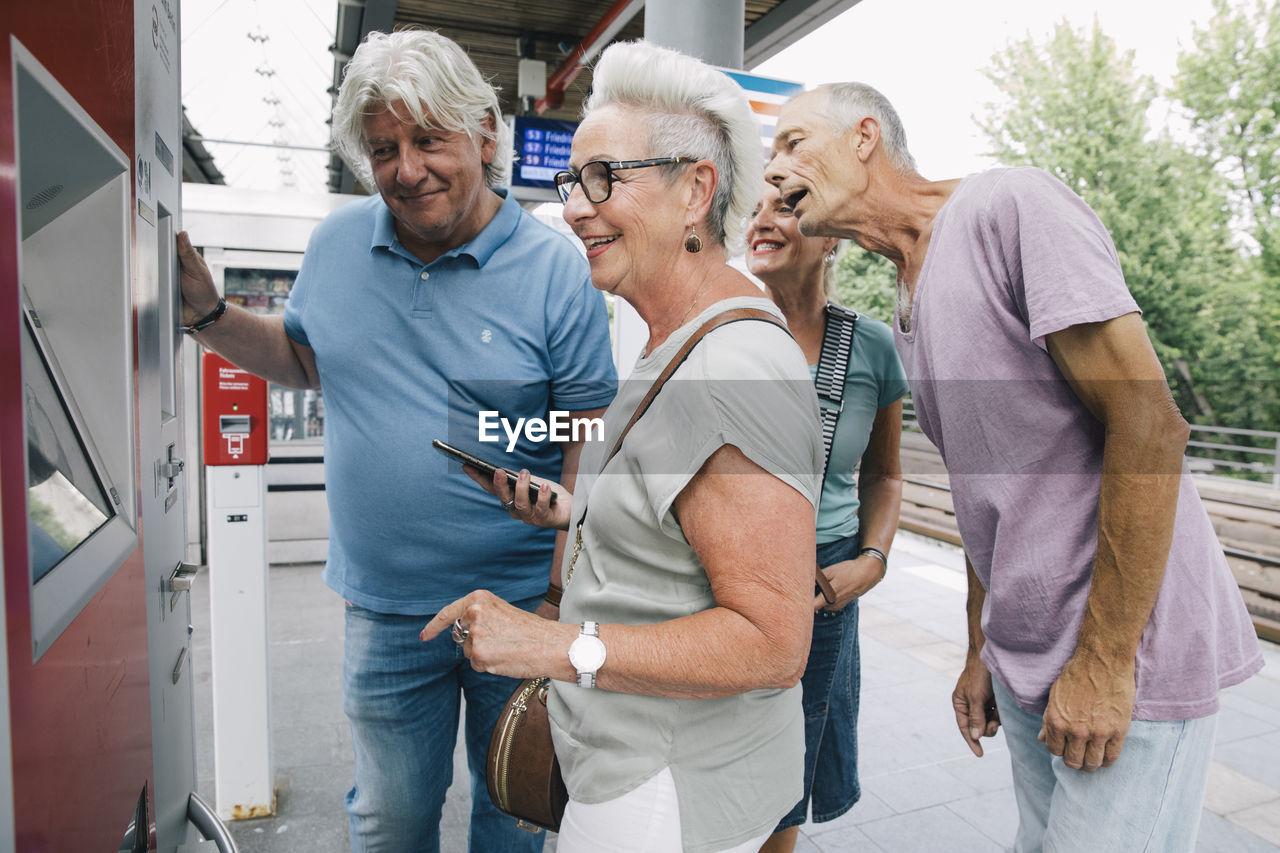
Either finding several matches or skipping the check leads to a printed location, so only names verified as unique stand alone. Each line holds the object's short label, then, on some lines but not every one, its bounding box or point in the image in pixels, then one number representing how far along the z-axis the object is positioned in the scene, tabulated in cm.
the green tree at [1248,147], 1978
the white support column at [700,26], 282
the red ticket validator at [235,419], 306
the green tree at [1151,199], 2084
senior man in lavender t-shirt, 120
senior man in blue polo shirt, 182
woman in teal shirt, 211
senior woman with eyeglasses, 106
